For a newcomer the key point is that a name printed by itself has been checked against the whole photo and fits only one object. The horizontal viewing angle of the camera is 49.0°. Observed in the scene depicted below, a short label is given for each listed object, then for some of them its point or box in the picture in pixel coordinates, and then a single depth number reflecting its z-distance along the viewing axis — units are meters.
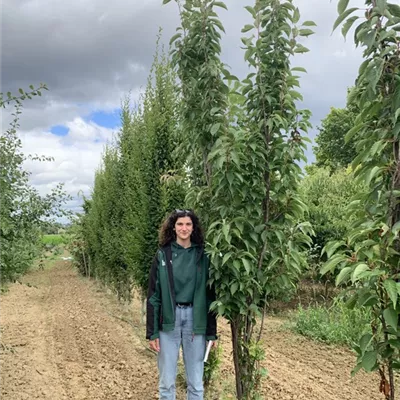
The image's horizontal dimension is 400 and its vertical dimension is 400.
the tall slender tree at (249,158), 3.40
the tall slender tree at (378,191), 1.93
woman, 3.59
